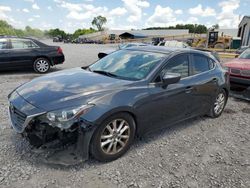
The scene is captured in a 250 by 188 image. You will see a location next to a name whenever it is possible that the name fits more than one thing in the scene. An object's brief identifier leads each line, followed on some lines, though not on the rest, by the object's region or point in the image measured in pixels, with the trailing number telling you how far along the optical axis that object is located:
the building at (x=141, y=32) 54.49
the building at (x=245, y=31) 27.38
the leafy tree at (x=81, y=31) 89.70
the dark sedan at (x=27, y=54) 6.89
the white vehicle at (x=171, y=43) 16.21
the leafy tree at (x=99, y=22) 106.83
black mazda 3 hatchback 2.26
